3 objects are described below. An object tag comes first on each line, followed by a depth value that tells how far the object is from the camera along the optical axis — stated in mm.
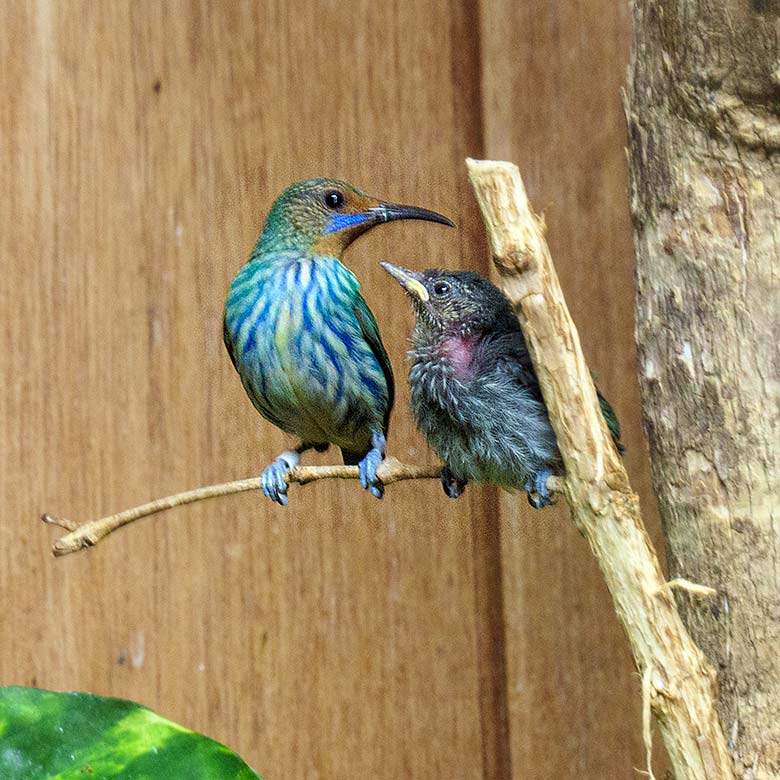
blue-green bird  3405
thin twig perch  3358
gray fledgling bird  3367
